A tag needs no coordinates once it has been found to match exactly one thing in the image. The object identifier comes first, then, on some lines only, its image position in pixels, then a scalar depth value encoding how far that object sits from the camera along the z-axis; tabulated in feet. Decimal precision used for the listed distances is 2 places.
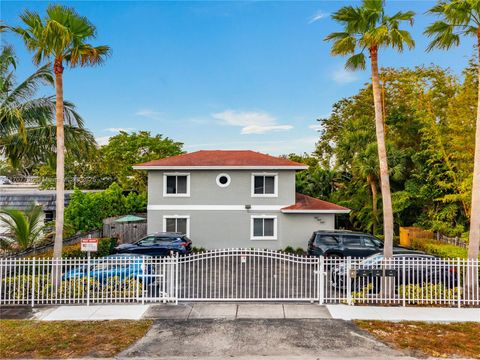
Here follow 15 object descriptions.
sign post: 34.88
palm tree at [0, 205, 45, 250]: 47.93
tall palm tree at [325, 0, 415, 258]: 35.09
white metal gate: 34.96
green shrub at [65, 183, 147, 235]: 65.26
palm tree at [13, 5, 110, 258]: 33.83
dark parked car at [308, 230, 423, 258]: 52.38
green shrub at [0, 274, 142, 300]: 33.96
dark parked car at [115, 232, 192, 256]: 55.21
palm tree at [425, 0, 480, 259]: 33.96
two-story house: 67.56
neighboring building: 73.92
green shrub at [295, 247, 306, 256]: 64.75
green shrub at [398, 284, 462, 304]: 33.91
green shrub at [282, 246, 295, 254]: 65.02
